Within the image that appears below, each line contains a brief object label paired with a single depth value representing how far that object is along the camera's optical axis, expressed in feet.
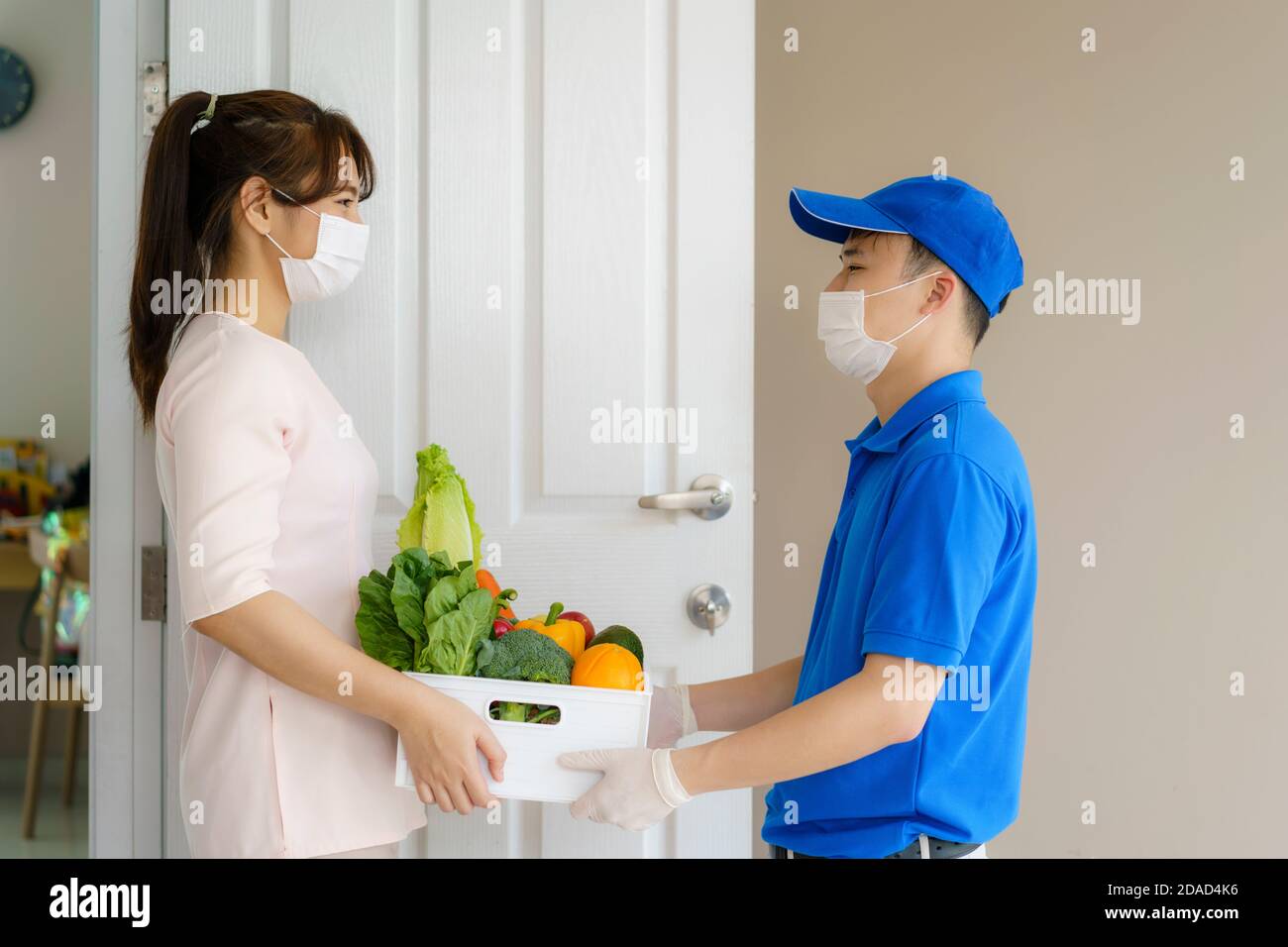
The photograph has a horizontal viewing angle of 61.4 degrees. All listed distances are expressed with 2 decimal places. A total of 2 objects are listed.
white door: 5.67
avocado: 4.39
